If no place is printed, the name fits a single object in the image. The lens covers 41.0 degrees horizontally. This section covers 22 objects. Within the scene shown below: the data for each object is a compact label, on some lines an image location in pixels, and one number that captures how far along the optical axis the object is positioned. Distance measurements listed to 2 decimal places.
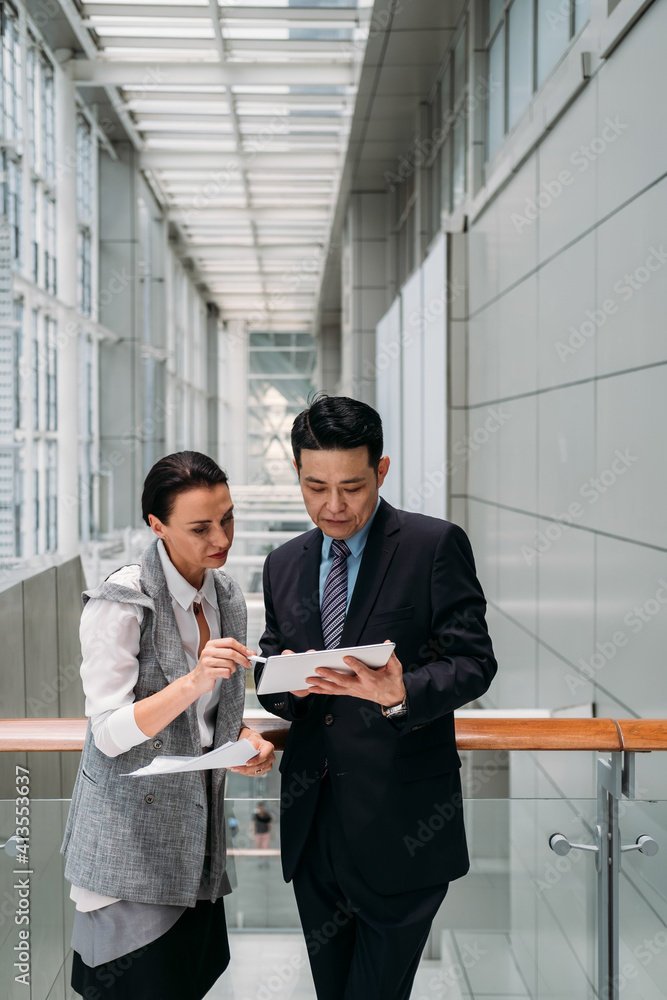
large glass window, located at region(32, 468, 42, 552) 11.16
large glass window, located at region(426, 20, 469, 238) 10.18
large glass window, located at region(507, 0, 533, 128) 7.23
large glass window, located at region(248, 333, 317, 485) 37.38
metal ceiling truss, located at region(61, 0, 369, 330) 10.95
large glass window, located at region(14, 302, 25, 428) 10.06
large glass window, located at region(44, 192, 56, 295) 11.50
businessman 2.16
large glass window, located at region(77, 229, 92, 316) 13.84
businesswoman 2.08
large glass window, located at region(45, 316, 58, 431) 11.60
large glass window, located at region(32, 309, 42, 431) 10.93
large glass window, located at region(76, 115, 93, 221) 13.71
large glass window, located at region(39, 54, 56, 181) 11.46
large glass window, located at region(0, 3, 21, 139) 9.52
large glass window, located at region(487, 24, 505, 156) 8.32
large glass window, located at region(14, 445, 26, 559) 10.07
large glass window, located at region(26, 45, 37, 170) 10.88
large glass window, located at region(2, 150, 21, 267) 9.60
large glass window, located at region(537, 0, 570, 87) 6.20
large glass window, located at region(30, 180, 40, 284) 10.90
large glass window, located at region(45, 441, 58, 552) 11.86
